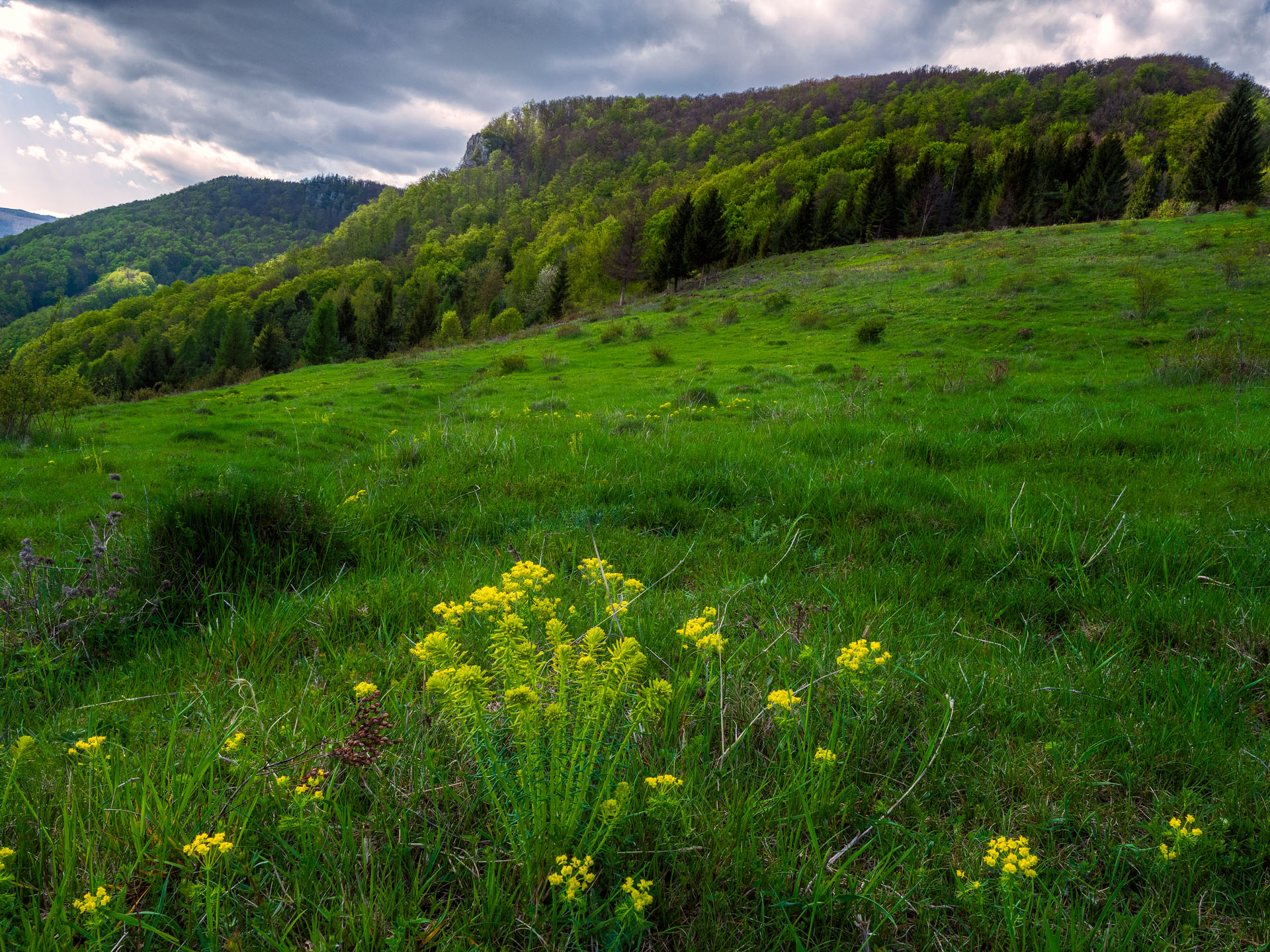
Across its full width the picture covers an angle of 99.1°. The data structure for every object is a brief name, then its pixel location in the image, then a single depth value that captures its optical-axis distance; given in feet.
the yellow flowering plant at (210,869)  3.34
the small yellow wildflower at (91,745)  4.34
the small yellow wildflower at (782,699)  4.50
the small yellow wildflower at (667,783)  3.98
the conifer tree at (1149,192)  157.48
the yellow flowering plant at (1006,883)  3.67
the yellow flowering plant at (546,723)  3.90
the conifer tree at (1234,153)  137.90
